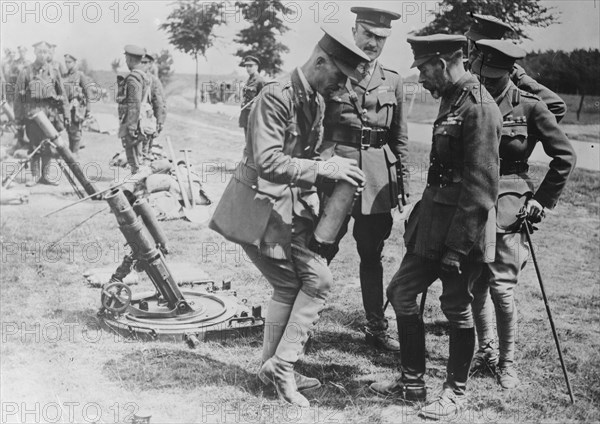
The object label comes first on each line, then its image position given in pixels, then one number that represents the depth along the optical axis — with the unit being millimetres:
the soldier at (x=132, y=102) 10367
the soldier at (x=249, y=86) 11711
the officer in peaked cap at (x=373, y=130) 4746
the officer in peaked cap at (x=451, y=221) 3709
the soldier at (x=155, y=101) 11102
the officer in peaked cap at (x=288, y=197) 3754
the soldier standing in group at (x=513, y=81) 4697
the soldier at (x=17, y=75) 10799
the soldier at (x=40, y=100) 11086
